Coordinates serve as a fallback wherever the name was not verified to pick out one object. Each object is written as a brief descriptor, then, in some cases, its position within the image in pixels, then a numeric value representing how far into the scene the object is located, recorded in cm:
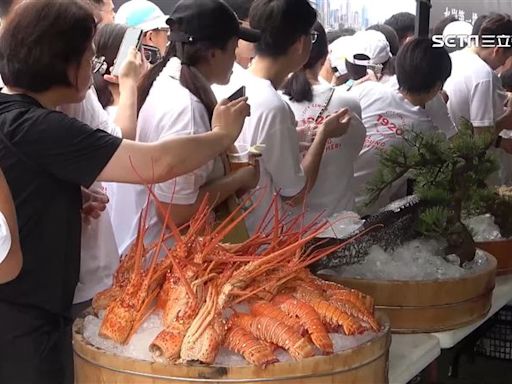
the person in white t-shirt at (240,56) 220
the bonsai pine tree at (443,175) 171
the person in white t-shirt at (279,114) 205
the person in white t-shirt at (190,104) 172
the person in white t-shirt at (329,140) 240
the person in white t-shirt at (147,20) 253
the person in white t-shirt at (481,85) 351
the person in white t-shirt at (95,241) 158
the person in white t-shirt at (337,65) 390
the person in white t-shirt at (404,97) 280
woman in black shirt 133
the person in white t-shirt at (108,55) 230
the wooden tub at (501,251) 202
